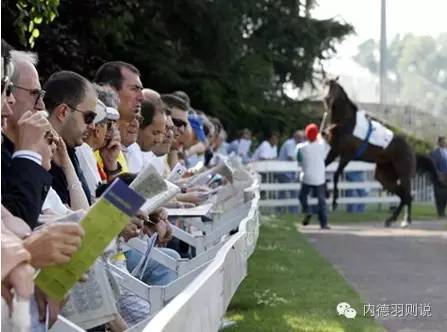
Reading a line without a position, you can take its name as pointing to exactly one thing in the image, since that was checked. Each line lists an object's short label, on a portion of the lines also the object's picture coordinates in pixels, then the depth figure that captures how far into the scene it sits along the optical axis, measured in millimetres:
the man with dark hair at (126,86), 8188
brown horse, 25547
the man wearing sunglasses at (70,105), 6035
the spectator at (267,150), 31594
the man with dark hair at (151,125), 9305
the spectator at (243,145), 30594
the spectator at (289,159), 29016
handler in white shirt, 22812
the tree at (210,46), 20016
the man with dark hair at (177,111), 11508
